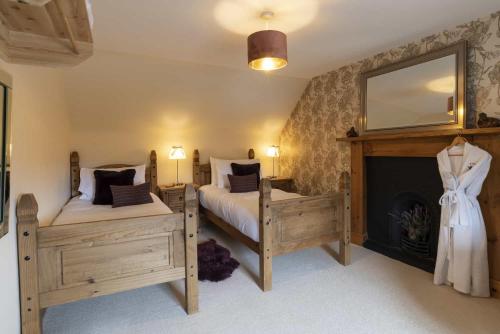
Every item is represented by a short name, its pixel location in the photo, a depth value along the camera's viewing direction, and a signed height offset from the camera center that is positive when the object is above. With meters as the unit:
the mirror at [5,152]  1.23 +0.05
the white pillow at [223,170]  4.03 -0.16
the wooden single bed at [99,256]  1.58 -0.61
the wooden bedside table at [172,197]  3.79 -0.50
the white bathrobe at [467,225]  2.18 -0.55
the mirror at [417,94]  2.42 +0.63
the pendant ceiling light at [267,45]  1.96 +0.81
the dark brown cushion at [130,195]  2.92 -0.37
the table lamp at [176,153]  3.89 +0.10
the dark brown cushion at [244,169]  4.03 -0.15
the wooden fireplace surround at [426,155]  2.22 +0.02
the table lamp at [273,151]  4.65 +0.13
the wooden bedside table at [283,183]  4.42 -0.39
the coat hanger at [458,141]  2.31 +0.13
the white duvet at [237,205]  2.56 -0.51
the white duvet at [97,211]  2.46 -0.49
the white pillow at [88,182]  3.32 -0.26
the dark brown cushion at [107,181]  3.06 -0.24
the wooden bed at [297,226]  2.32 -0.62
